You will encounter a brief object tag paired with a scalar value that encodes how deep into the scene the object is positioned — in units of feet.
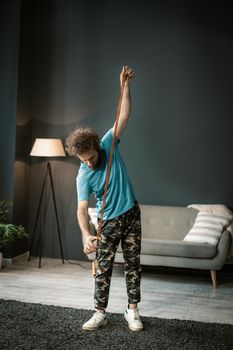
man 10.12
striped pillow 15.02
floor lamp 17.13
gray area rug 9.52
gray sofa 14.73
